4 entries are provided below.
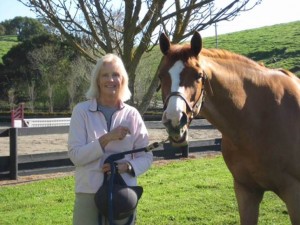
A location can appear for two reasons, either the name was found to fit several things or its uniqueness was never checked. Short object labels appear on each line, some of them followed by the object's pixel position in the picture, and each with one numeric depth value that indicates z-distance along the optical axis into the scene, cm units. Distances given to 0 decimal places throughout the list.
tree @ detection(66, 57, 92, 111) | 3306
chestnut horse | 328
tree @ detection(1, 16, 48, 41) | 5442
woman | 286
